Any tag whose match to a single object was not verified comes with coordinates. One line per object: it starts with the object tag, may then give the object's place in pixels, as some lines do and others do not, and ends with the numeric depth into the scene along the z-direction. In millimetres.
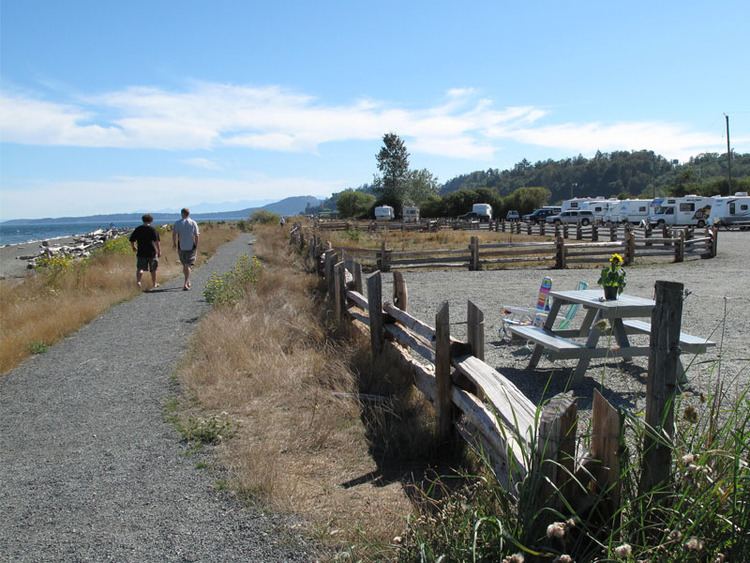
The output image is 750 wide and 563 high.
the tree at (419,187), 95312
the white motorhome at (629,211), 48044
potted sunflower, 6449
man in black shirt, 13125
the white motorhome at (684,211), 41875
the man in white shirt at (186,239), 13453
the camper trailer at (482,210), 70469
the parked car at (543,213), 60922
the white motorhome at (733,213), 40156
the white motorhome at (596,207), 53588
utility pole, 55612
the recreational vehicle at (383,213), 79500
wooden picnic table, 5910
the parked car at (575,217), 53128
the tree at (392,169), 95062
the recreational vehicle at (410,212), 70375
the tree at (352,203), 96888
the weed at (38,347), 8148
